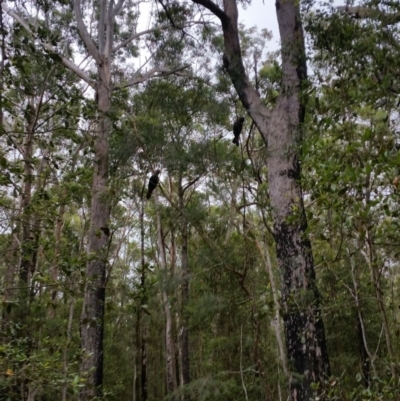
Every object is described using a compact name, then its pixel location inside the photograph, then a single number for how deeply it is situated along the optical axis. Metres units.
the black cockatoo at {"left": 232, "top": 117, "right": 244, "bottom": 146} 5.10
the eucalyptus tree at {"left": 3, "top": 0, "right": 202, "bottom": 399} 6.06
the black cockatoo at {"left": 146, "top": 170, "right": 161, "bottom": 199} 5.57
